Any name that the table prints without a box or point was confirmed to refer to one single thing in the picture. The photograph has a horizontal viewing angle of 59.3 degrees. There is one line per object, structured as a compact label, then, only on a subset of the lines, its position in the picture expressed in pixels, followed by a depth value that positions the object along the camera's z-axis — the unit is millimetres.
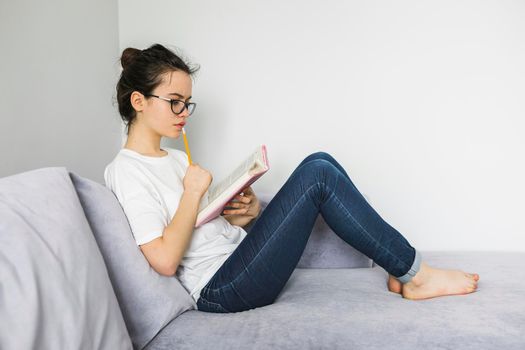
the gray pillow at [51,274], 768
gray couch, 820
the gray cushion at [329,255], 1790
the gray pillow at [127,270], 1123
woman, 1214
